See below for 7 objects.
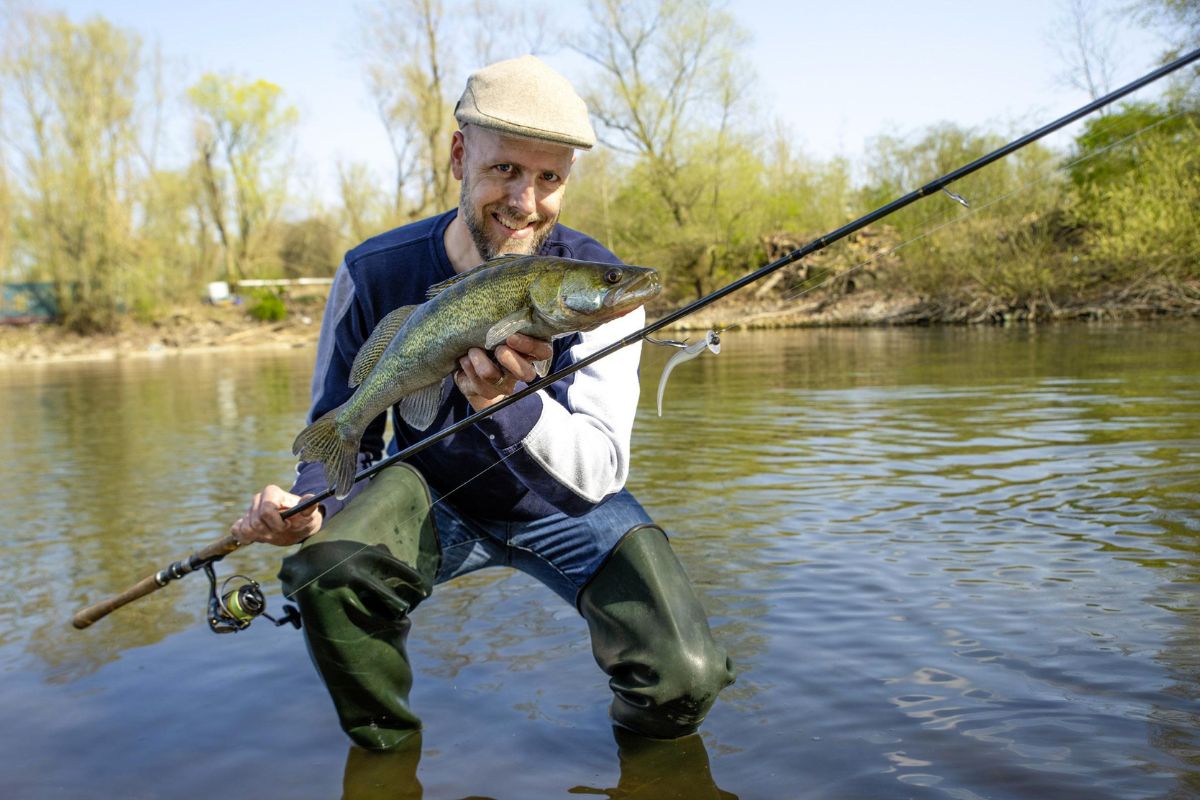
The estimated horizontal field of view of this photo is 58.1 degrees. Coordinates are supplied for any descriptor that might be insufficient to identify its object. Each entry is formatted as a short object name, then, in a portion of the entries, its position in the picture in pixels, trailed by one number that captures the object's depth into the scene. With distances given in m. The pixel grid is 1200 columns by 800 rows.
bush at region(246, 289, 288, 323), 40.22
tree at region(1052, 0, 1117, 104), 27.58
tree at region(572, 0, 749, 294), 34.06
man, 3.08
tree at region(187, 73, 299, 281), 46.66
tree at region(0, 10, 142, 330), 37.22
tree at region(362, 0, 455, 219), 40.38
